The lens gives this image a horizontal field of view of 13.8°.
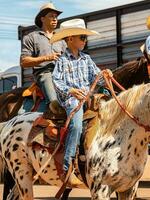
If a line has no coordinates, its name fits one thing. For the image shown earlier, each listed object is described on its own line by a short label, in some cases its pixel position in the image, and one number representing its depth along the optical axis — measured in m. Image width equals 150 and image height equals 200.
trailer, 11.43
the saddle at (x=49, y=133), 6.43
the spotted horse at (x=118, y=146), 5.82
